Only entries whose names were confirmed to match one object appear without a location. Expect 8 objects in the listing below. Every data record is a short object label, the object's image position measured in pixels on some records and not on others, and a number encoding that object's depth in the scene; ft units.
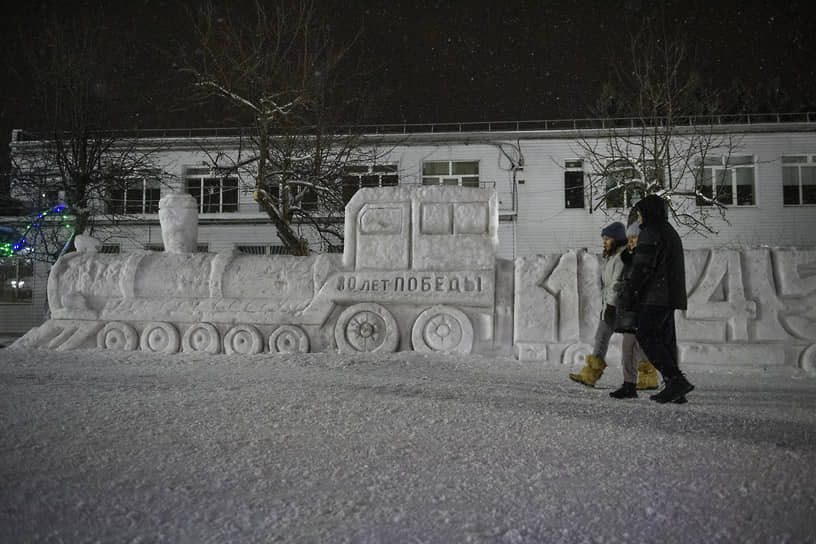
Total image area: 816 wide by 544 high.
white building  57.36
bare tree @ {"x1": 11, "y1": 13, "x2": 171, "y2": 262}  44.19
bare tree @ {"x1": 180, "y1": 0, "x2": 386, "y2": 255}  38.96
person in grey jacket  16.92
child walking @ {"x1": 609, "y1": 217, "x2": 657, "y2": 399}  15.40
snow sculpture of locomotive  23.34
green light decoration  36.40
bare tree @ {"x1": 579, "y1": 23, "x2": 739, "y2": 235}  42.83
